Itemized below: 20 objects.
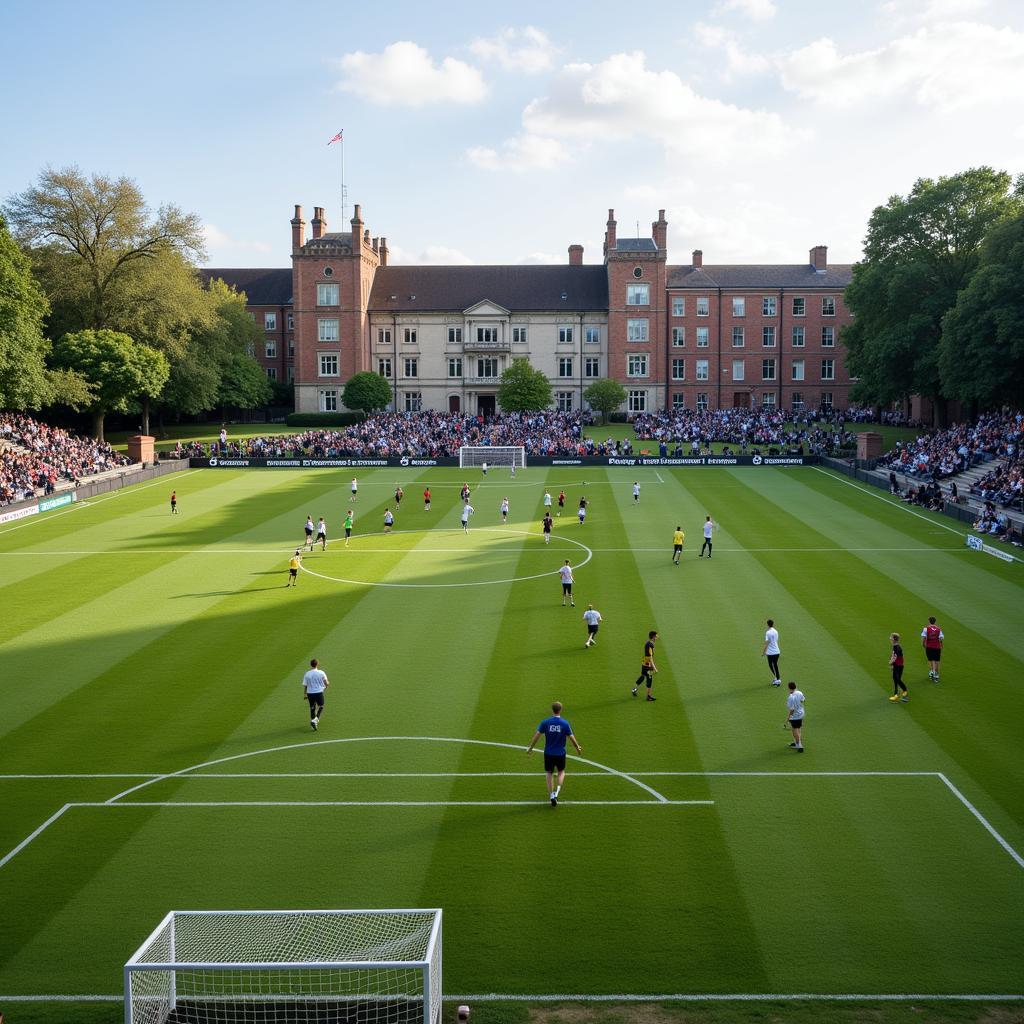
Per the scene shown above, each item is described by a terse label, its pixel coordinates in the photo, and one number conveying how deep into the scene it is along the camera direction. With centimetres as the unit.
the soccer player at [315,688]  2152
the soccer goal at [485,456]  7706
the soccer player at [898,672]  2286
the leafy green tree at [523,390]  9194
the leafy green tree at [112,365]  7594
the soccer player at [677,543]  3934
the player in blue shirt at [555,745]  1744
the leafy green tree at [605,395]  9450
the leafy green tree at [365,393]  9475
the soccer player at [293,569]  3566
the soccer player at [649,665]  2327
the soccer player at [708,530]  4044
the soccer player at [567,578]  3200
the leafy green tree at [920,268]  6925
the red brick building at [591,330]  10144
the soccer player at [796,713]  1991
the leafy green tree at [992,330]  5547
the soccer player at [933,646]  2434
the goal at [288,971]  1101
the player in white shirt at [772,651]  2439
